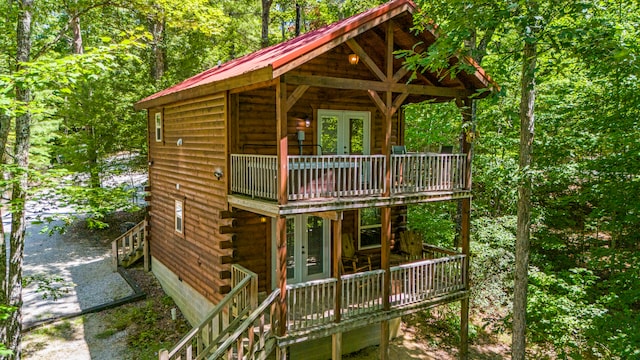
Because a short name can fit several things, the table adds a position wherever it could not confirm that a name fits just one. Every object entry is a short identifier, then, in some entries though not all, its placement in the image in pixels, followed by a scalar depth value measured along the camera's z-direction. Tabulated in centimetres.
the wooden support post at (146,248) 1595
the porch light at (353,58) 997
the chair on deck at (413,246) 1285
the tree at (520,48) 887
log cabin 860
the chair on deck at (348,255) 1226
